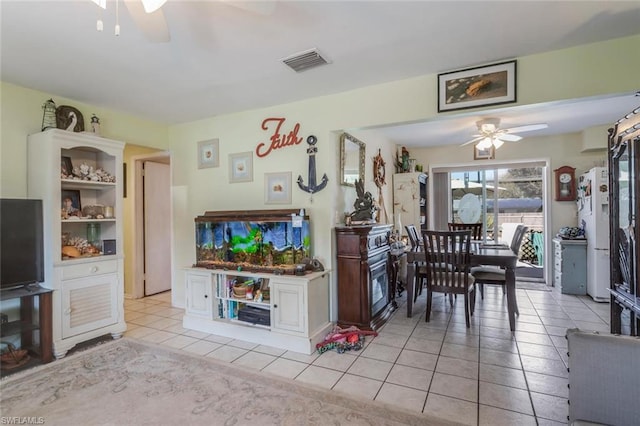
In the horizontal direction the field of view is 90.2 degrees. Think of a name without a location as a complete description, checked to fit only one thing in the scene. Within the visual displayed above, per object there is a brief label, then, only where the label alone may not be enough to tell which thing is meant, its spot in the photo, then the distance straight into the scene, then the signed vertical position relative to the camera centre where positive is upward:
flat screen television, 2.56 -0.22
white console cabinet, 2.86 -0.91
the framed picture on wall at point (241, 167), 3.63 +0.54
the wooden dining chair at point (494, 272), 3.62 -0.73
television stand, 2.56 -0.88
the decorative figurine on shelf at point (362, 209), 3.43 +0.04
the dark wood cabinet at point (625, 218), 1.90 -0.06
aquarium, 3.16 -0.27
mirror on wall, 3.43 +0.62
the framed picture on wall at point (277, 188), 3.42 +0.28
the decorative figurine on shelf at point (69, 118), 3.06 +0.95
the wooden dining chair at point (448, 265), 3.28 -0.57
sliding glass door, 6.29 +0.25
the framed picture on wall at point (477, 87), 2.43 +0.98
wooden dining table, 3.27 -0.55
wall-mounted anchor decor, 3.25 +0.47
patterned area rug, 1.92 -1.23
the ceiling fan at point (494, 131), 4.00 +1.02
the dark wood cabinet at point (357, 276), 3.14 -0.64
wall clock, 4.91 +0.41
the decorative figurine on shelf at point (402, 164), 5.49 +0.83
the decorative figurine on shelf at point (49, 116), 2.94 +0.93
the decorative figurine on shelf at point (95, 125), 3.25 +0.93
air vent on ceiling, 2.32 +1.16
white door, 4.82 -0.21
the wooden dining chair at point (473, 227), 4.89 -0.25
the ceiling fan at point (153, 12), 1.30 +0.90
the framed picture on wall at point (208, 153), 3.86 +0.75
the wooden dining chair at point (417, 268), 4.07 -0.72
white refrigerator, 4.07 -0.32
